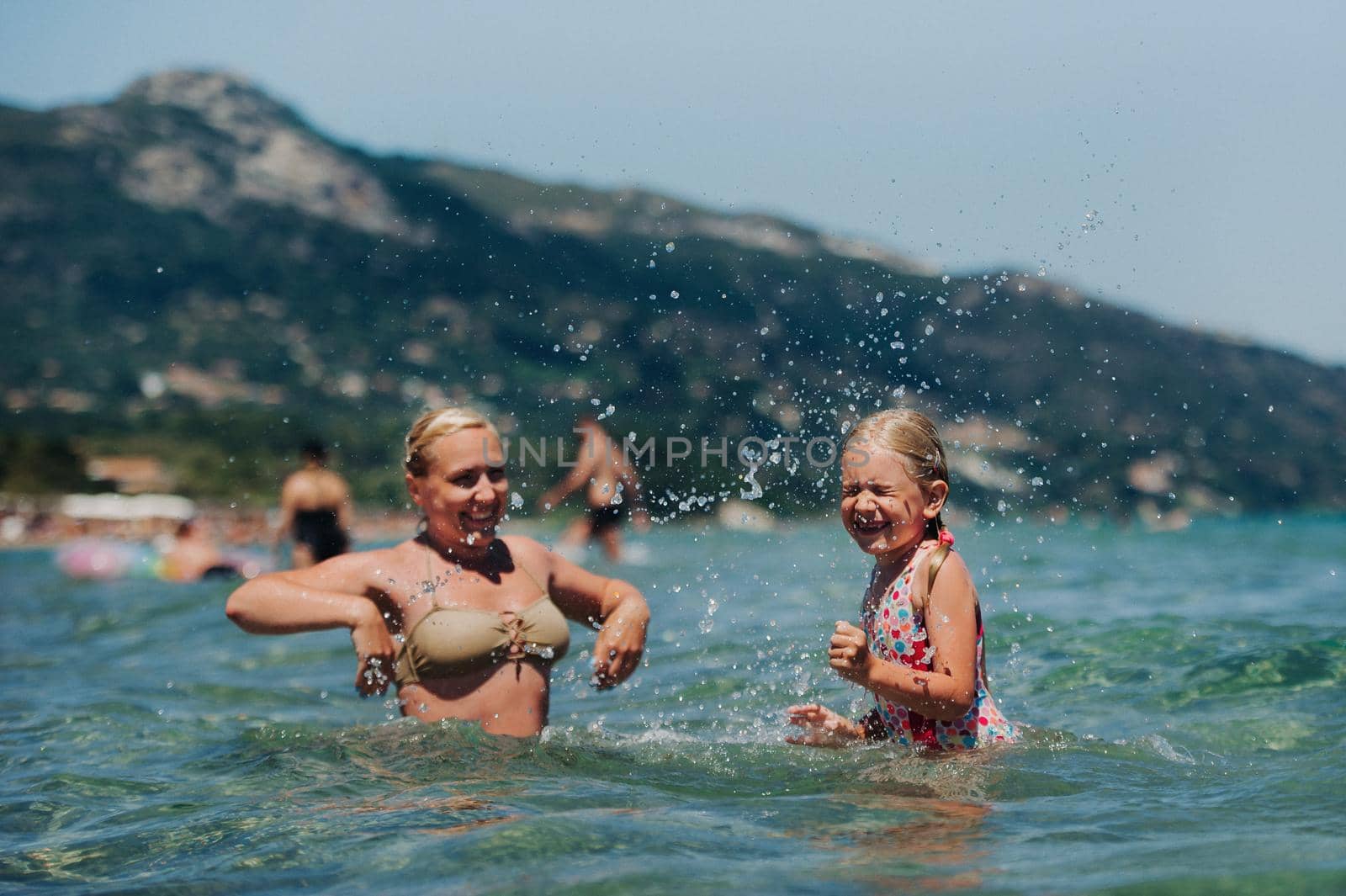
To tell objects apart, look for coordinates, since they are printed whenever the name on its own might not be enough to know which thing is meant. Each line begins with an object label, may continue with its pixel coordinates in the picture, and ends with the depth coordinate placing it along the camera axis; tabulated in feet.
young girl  14.61
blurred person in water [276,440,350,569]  45.16
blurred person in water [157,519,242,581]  67.41
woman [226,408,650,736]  16.38
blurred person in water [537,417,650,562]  56.24
